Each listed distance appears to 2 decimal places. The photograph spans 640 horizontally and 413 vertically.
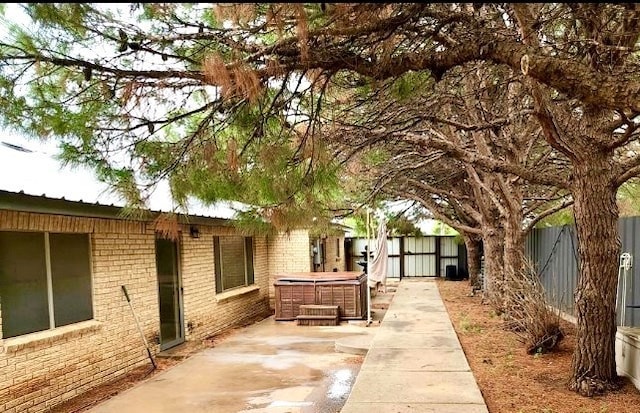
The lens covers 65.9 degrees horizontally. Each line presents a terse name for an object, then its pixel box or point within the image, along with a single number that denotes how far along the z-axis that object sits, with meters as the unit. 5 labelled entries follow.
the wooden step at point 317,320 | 10.69
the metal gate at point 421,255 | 22.45
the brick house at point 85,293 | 5.21
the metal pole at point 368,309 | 10.37
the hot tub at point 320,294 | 11.02
